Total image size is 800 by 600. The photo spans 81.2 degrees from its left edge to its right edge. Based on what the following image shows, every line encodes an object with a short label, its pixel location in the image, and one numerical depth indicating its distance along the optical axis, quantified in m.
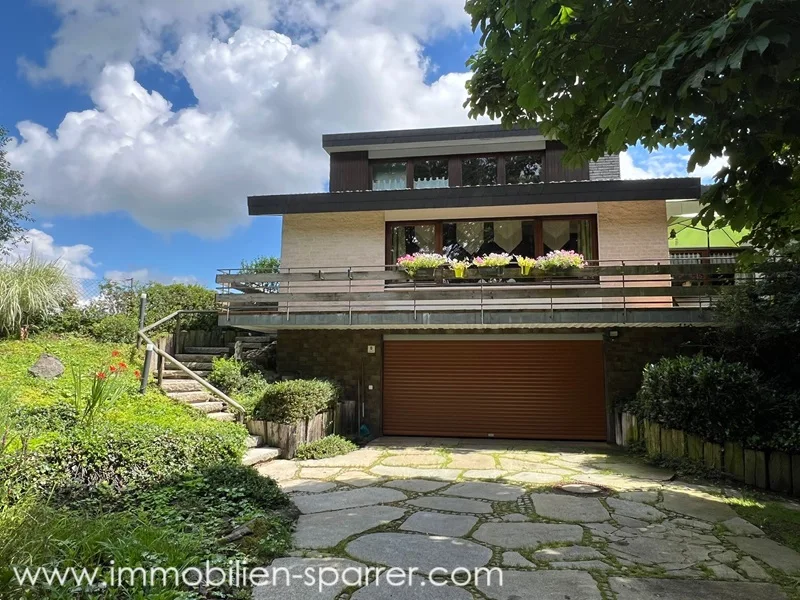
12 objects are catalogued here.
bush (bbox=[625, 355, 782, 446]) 6.44
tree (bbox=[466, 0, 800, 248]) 2.61
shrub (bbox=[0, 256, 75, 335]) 9.52
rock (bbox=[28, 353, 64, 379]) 7.76
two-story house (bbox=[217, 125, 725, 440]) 9.95
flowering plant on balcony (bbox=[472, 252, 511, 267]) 10.37
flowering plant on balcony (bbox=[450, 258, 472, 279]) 10.23
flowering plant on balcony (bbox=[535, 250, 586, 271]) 10.06
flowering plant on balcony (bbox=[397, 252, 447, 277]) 10.38
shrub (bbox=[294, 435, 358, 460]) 7.96
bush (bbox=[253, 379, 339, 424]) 8.01
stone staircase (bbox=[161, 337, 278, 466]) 7.55
